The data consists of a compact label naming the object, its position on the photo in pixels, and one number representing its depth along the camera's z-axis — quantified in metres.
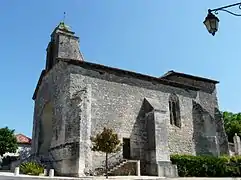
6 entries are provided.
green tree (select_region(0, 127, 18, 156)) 36.90
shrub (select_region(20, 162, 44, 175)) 17.86
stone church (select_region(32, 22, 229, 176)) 19.38
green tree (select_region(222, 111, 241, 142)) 44.25
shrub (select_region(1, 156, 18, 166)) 36.69
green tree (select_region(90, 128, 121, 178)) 17.19
